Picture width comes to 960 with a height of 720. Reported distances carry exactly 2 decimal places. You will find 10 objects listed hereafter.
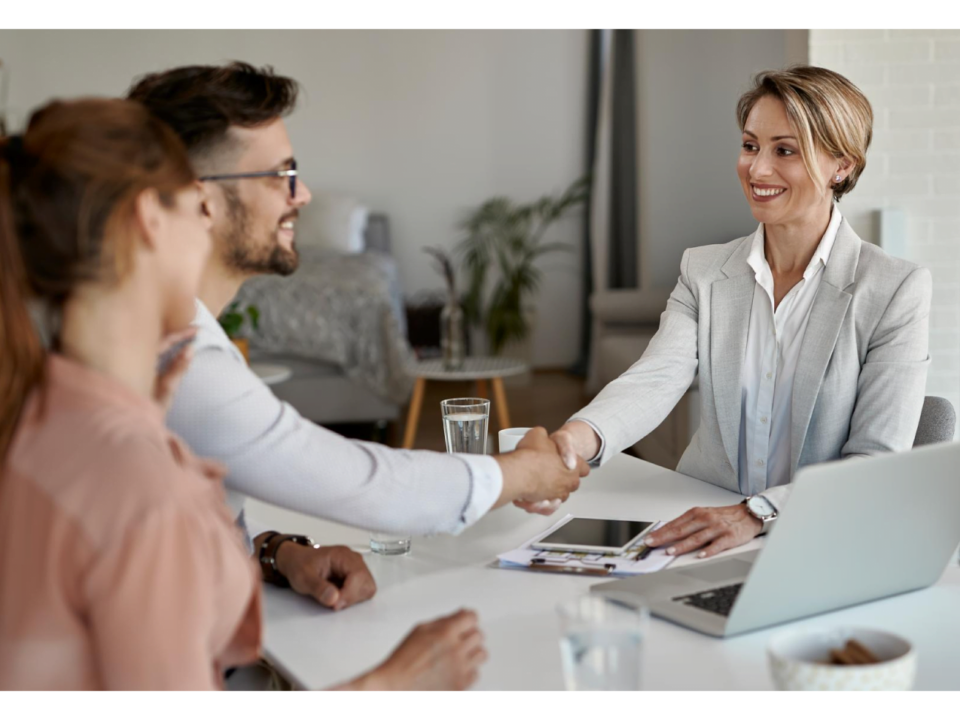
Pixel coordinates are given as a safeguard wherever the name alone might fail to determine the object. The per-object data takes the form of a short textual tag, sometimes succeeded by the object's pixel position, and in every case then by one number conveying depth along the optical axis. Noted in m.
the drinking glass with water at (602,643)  0.89
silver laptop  1.01
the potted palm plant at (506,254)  7.03
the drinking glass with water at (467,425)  1.56
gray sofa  5.18
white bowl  0.84
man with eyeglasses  1.19
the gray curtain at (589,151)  7.18
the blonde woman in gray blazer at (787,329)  1.77
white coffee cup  1.65
